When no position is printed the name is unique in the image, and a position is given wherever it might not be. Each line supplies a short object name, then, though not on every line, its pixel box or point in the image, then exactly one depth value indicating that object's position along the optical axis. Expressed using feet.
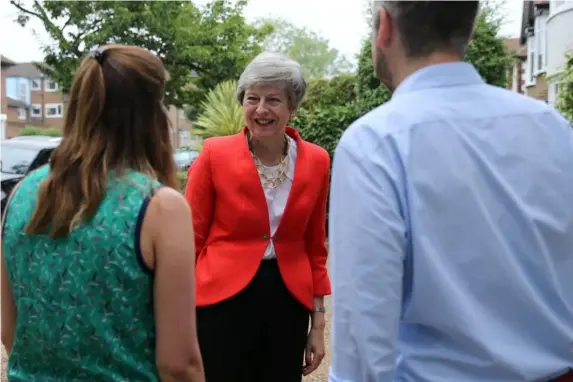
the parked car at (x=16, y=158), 40.19
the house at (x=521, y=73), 120.06
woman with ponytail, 5.59
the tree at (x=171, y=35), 73.97
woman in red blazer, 9.03
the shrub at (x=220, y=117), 35.68
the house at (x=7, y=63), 153.02
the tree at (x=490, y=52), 44.24
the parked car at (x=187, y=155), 39.24
